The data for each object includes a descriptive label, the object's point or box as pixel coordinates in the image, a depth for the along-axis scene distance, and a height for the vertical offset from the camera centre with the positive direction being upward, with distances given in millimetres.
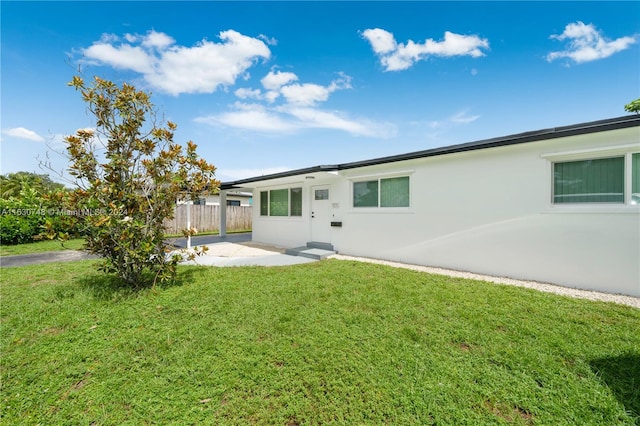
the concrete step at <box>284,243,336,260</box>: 9102 -1581
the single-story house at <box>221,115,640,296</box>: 5223 +64
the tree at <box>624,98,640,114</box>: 14695 +5960
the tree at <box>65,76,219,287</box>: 4852 +651
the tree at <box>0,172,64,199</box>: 16178 +1530
